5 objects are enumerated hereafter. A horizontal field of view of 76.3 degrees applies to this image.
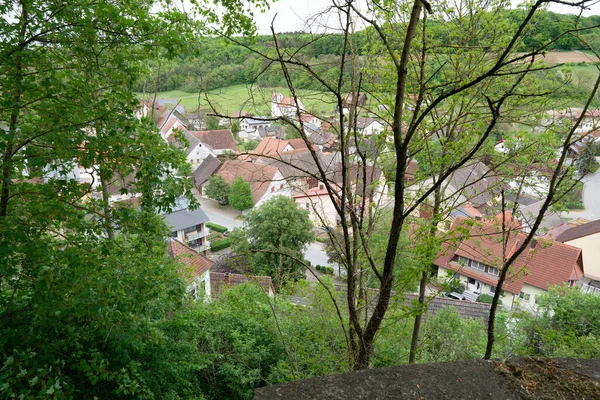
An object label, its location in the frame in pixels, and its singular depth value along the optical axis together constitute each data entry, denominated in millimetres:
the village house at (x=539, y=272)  16000
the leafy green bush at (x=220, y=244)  22797
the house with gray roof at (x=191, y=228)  20797
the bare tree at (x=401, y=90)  2641
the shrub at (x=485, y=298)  17653
